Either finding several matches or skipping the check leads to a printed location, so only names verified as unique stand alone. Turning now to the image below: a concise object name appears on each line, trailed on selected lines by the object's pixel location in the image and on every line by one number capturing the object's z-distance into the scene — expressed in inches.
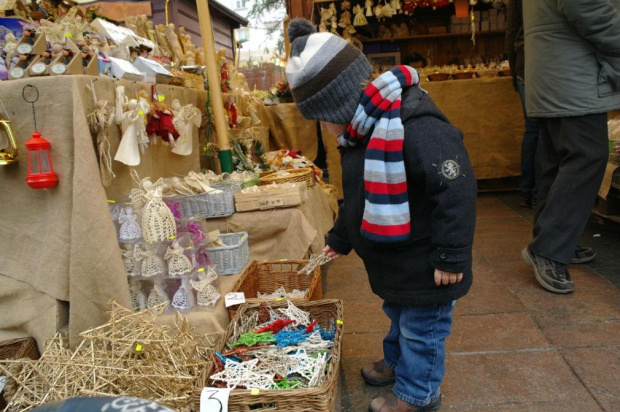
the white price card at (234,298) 84.1
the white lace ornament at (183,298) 83.7
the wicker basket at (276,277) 98.7
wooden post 127.6
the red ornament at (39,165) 70.3
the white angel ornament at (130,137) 83.6
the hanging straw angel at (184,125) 108.7
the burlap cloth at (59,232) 71.7
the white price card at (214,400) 55.5
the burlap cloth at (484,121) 199.5
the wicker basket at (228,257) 98.6
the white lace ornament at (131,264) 83.0
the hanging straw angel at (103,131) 75.4
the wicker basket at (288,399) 55.6
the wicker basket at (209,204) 106.2
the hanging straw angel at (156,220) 80.9
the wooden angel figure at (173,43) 153.8
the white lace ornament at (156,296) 83.7
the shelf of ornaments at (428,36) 242.7
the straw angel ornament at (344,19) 218.4
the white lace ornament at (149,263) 82.2
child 56.7
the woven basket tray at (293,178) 129.3
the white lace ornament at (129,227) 82.8
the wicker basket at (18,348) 72.5
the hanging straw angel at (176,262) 83.0
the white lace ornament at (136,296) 84.0
